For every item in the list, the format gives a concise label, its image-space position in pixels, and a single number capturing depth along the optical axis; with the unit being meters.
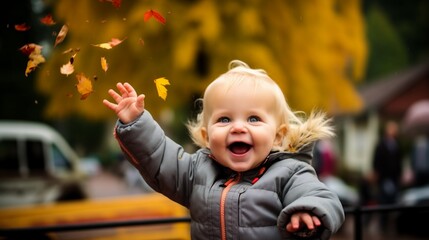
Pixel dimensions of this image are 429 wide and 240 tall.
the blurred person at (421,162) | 17.99
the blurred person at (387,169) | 18.96
